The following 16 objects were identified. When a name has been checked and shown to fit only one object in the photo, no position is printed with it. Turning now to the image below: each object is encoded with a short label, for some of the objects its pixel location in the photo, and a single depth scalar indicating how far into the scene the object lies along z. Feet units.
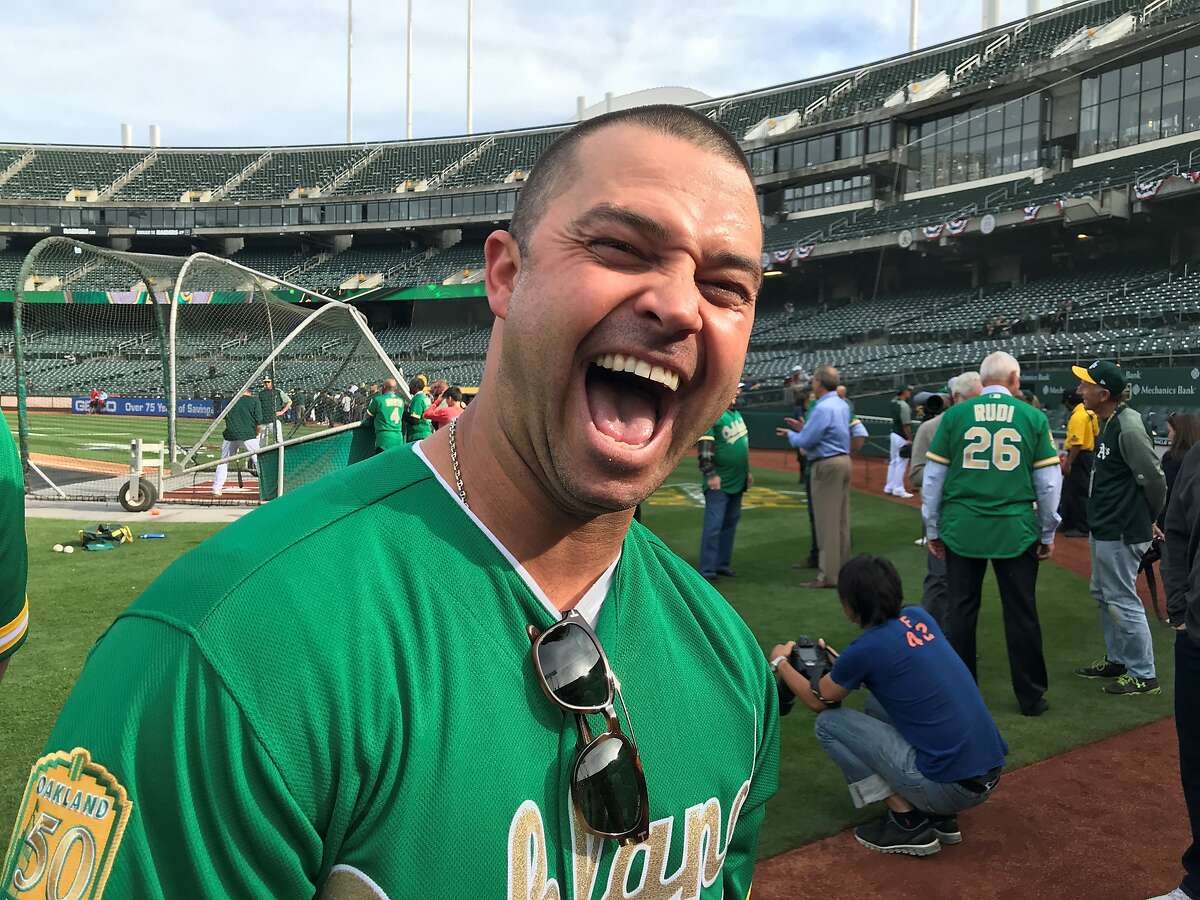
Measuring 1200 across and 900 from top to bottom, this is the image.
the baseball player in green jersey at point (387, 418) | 32.04
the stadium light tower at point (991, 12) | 140.56
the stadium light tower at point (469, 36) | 166.09
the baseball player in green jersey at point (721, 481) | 26.71
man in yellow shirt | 31.45
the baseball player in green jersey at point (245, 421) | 38.68
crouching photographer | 12.17
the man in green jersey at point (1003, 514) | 16.81
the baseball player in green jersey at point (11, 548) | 7.14
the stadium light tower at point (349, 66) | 172.76
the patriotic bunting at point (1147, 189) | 81.71
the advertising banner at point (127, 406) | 117.50
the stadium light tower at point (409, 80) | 170.09
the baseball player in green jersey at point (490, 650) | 3.01
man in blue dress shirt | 26.35
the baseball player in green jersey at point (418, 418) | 32.32
